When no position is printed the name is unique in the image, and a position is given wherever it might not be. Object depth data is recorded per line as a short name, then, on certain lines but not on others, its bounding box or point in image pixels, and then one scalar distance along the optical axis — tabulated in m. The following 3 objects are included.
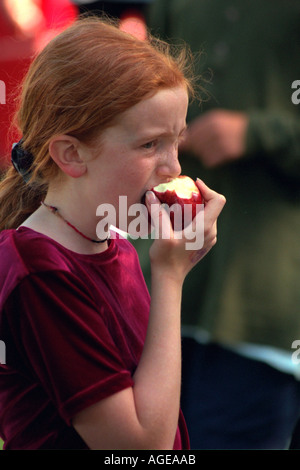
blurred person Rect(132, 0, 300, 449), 4.90
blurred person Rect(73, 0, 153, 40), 5.03
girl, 2.56
